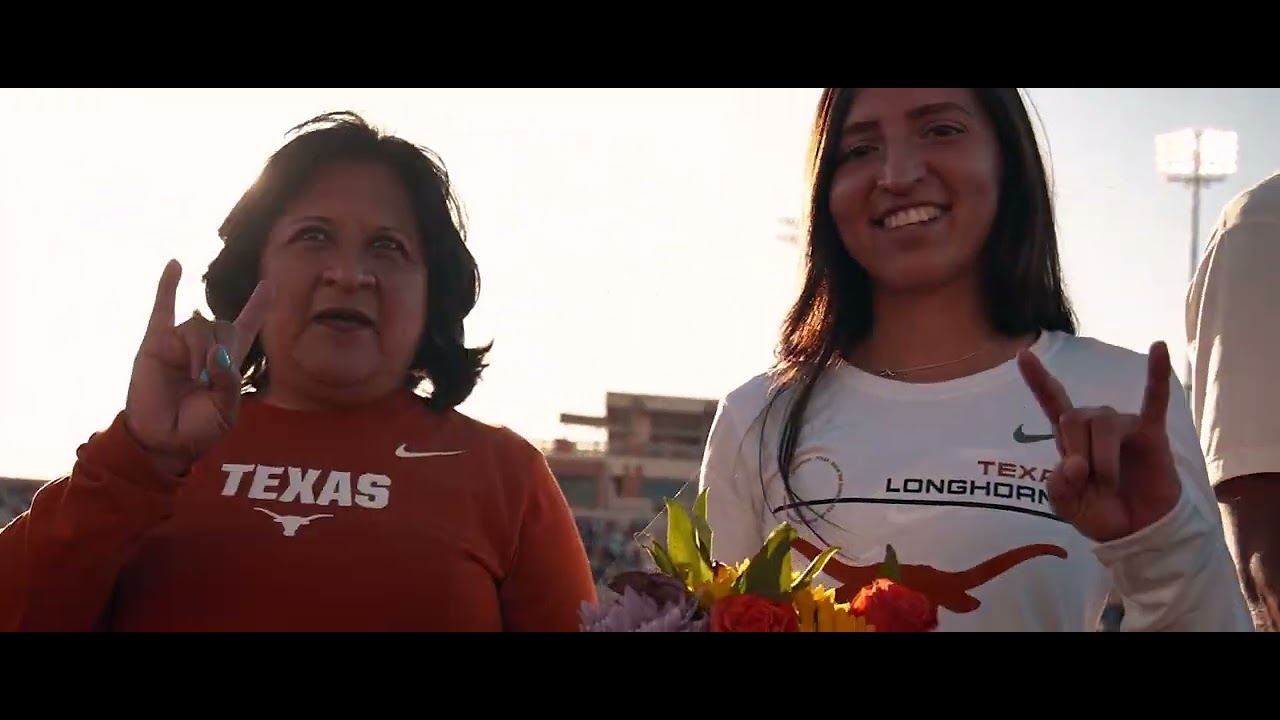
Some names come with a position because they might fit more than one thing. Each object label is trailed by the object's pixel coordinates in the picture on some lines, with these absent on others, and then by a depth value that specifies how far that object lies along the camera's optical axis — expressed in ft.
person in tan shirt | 7.13
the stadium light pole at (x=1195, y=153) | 52.44
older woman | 5.81
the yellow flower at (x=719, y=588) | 5.16
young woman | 6.47
